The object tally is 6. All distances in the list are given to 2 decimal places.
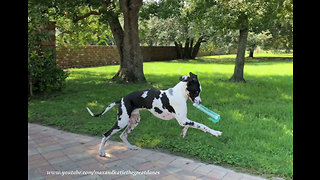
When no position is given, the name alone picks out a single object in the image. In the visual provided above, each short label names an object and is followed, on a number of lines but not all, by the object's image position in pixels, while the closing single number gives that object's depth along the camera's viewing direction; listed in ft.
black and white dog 12.21
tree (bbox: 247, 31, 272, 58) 88.33
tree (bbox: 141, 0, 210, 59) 37.73
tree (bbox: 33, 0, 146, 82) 33.55
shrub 28.04
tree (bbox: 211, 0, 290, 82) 29.14
